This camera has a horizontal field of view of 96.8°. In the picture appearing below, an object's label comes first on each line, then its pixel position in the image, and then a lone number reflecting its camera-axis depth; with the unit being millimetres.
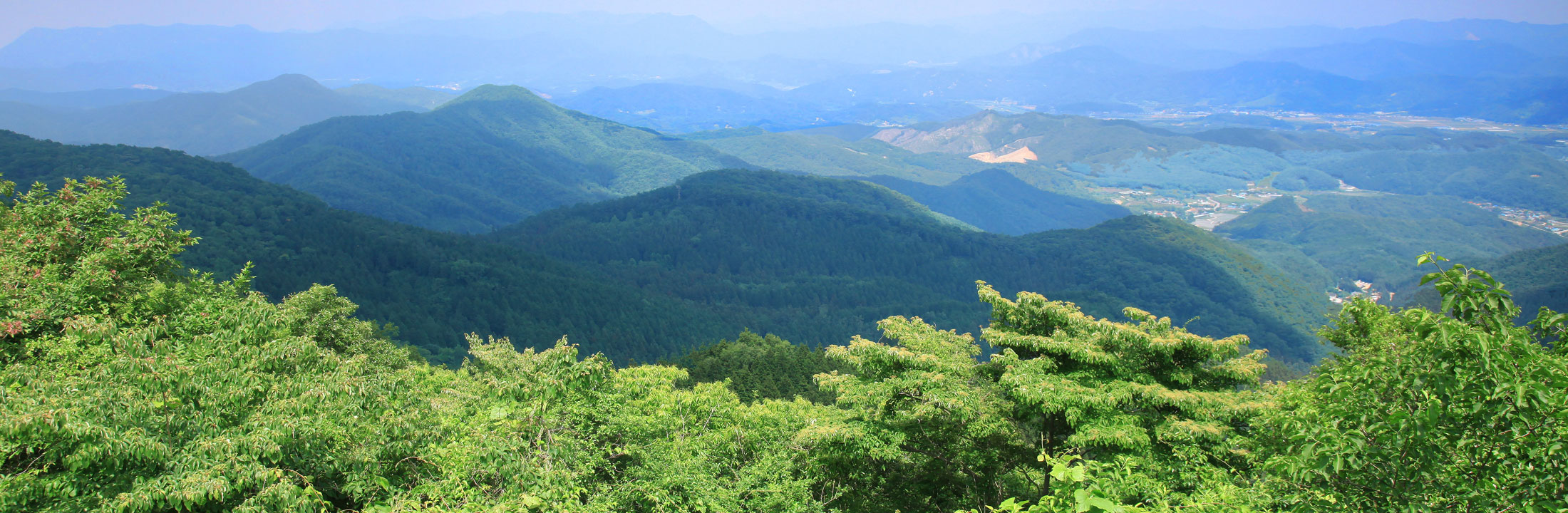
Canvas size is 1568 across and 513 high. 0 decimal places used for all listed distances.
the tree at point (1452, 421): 6582
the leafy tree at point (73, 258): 15211
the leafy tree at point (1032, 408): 15594
